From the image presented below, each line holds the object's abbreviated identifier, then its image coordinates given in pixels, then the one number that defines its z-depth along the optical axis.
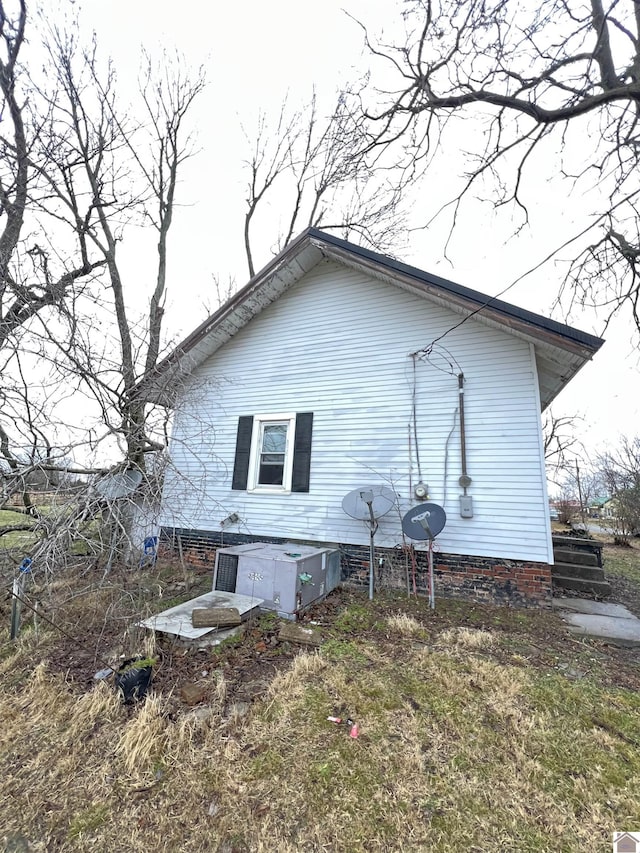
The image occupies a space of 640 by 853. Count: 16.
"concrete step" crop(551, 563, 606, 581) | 6.36
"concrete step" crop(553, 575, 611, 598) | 6.11
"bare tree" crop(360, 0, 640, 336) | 4.72
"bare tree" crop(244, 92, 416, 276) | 12.85
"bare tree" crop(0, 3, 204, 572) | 4.96
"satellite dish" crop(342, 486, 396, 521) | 5.84
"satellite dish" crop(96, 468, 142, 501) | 4.58
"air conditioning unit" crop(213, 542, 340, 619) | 4.73
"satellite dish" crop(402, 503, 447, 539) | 5.18
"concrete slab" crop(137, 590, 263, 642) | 3.90
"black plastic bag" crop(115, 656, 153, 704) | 3.01
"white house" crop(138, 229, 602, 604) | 5.55
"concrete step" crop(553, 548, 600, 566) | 6.86
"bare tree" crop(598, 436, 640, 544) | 13.53
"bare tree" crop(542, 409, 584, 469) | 16.16
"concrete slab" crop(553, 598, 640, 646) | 4.32
